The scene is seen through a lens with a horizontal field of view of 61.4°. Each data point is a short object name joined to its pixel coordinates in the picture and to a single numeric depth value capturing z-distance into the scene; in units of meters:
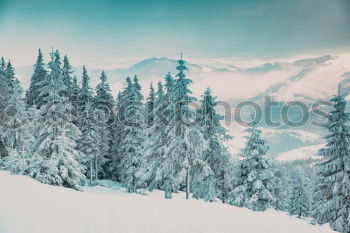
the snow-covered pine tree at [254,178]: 29.67
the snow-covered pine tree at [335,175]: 23.70
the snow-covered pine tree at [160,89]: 44.75
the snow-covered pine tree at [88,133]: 39.97
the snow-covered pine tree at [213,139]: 30.47
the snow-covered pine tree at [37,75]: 48.01
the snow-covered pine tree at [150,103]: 43.72
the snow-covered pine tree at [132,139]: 35.38
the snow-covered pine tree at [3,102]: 34.59
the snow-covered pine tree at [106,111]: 45.53
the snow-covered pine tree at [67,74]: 45.61
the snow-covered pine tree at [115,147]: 44.62
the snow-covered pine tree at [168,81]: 33.59
